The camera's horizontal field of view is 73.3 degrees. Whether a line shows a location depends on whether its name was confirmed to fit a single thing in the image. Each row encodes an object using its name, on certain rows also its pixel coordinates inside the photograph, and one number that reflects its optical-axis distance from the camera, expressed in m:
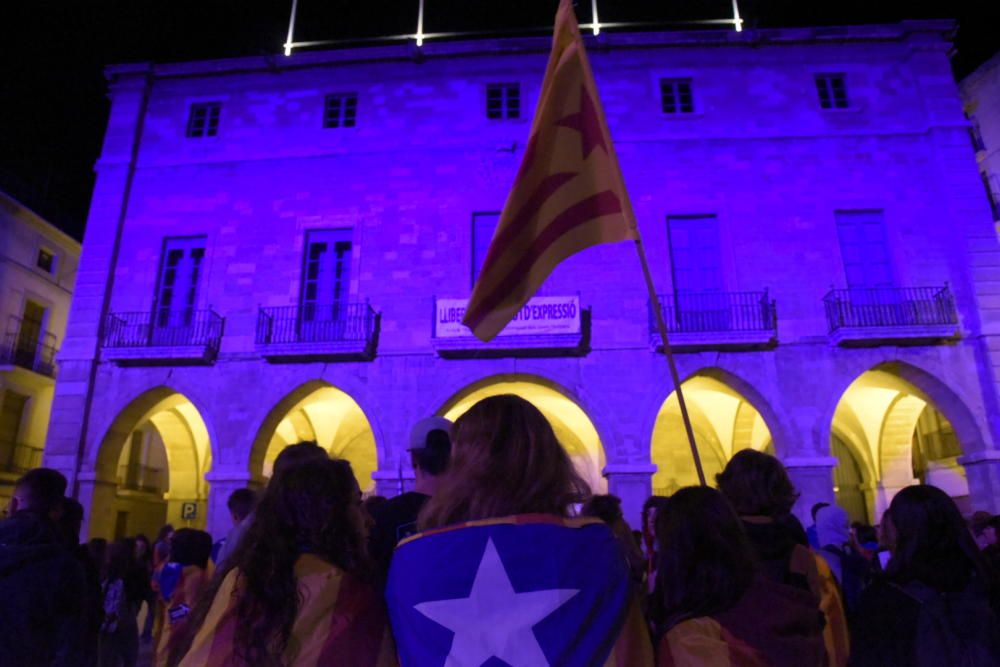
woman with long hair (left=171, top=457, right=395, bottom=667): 1.78
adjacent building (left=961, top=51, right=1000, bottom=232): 16.89
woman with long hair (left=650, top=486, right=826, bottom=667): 1.85
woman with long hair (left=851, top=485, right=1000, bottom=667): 2.41
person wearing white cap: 2.75
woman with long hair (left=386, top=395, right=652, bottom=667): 1.57
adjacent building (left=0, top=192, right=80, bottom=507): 17.93
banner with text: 12.75
